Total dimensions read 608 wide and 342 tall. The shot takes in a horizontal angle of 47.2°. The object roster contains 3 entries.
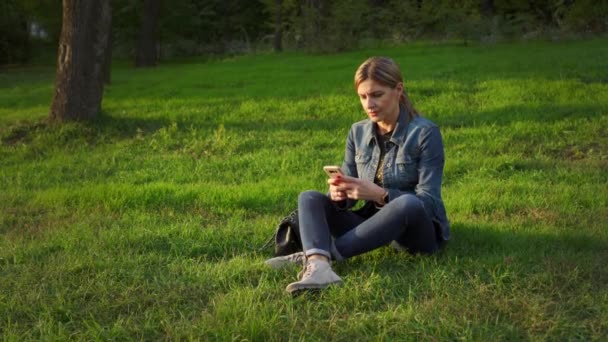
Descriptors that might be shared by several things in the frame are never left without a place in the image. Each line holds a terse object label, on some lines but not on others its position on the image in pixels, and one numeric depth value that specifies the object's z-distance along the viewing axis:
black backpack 4.79
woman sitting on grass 4.42
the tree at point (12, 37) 33.47
